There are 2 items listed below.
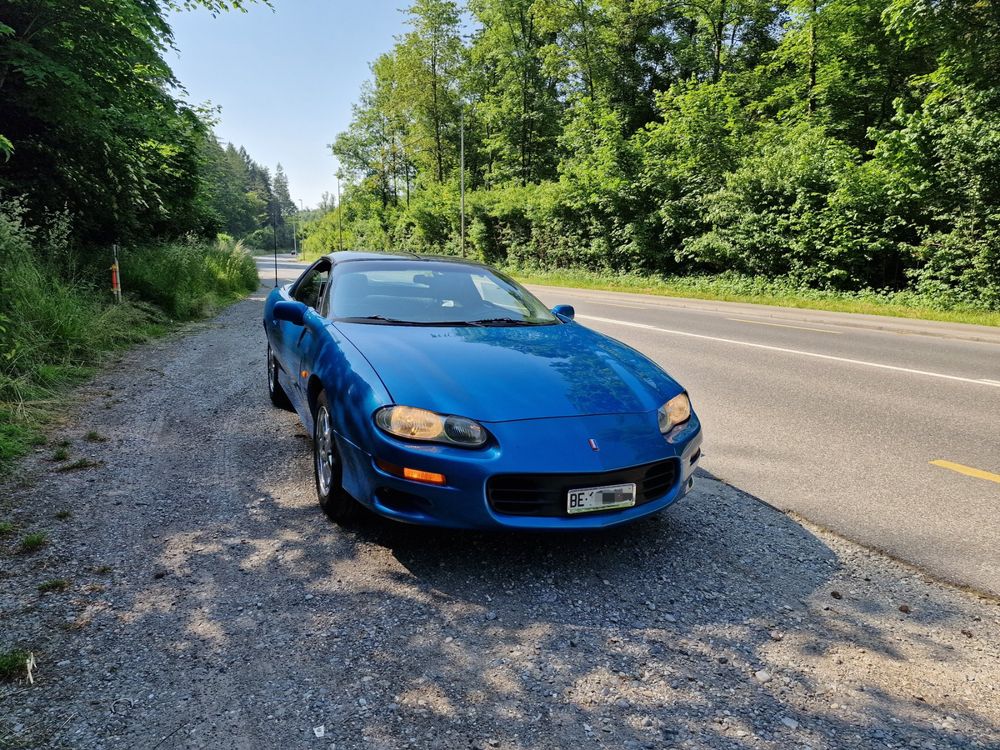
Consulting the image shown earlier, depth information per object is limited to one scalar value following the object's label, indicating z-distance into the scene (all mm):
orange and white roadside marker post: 10125
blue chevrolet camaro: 2635
